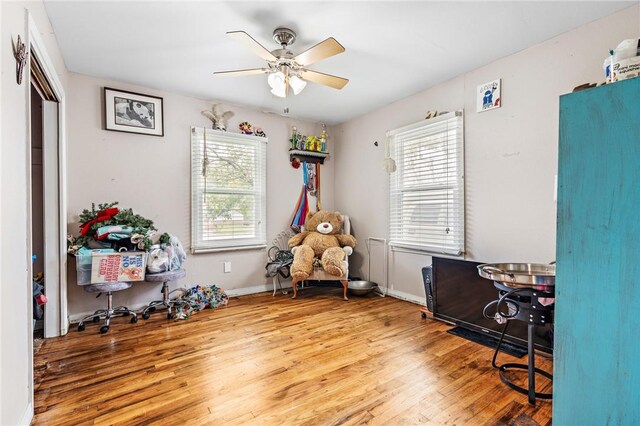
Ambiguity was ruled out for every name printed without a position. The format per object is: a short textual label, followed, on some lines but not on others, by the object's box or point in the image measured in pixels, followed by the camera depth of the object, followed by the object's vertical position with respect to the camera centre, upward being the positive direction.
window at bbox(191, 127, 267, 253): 3.64 +0.24
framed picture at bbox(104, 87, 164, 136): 3.12 +1.04
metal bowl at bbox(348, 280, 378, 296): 3.85 -1.02
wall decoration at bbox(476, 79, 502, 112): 2.74 +1.07
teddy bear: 3.69 -0.48
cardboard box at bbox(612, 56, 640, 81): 1.10 +0.53
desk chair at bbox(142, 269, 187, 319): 2.94 -0.89
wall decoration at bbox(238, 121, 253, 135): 3.94 +1.07
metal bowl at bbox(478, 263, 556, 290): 1.56 -0.37
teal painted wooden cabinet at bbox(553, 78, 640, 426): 1.08 -0.19
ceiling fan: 2.04 +1.12
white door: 2.54 -0.05
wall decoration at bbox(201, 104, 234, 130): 3.71 +1.16
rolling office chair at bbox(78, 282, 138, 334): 2.68 -1.01
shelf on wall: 4.29 +0.80
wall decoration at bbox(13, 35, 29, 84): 1.41 +0.73
